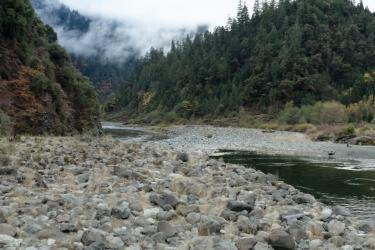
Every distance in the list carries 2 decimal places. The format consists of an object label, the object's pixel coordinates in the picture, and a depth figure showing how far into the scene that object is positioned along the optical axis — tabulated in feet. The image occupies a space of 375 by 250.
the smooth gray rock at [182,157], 84.70
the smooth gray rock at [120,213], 34.96
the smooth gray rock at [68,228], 30.50
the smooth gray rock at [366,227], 41.24
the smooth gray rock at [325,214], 43.98
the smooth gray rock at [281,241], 31.68
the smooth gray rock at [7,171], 47.55
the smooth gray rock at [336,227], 37.62
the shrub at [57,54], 184.49
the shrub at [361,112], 317.42
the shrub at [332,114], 335.06
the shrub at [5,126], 104.14
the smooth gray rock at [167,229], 32.13
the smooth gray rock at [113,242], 27.86
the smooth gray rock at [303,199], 53.93
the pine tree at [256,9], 600.39
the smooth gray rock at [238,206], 41.81
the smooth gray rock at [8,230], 28.12
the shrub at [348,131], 221.56
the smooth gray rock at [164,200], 40.52
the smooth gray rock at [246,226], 35.37
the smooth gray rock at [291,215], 40.28
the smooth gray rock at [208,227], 33.63
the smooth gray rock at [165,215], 36.42
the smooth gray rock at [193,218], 36.55
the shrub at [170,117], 503.61
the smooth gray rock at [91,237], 28.02
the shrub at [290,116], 366.22
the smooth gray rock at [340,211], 49.44
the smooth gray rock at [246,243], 29.84
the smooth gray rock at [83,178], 49.14
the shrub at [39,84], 148.15
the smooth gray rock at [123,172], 54.12
